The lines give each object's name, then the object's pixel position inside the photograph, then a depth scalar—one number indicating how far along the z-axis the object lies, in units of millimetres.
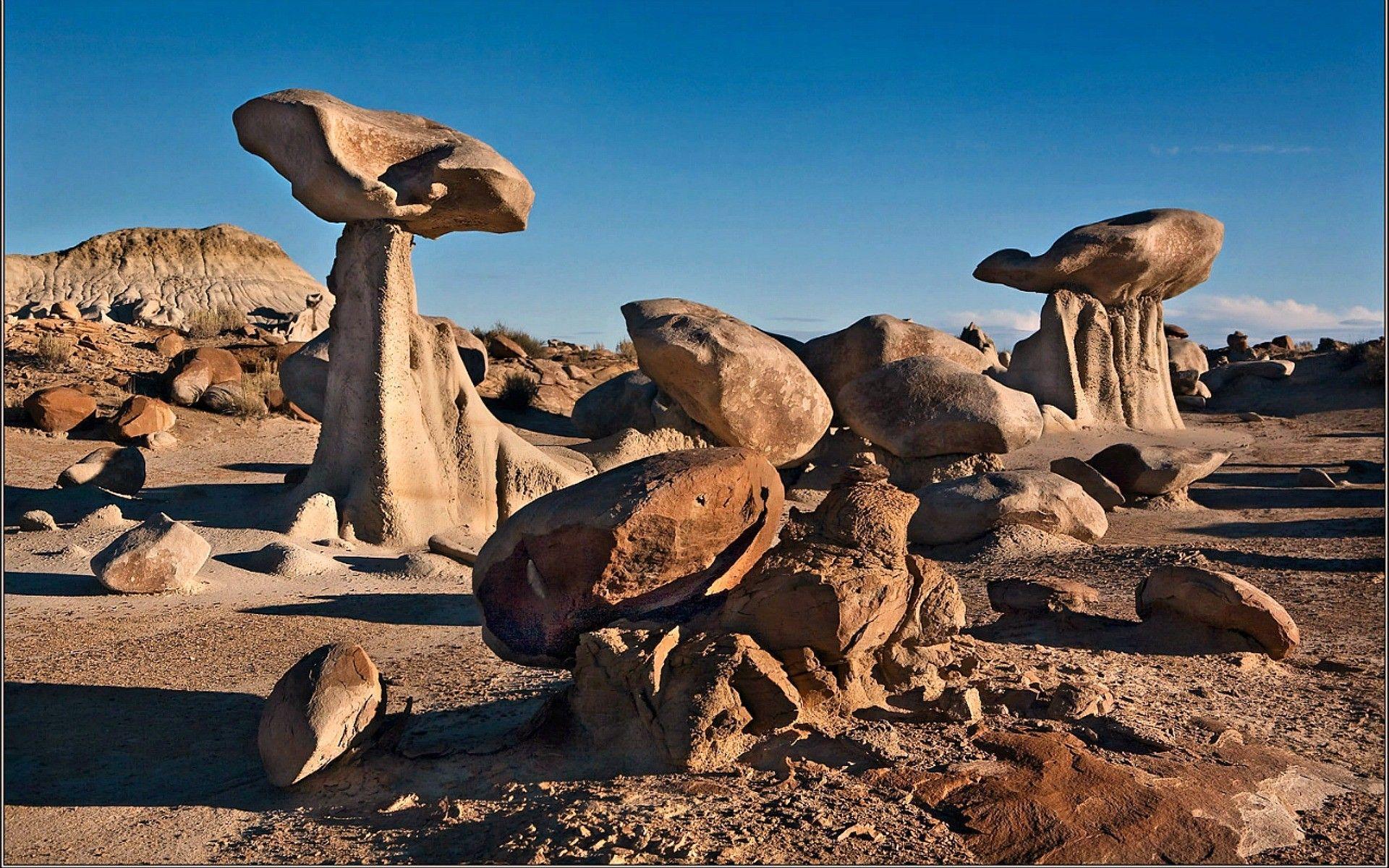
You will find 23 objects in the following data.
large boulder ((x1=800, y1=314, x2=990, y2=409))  12070
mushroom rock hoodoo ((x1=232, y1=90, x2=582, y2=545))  7473
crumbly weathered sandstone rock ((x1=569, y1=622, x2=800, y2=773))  3639
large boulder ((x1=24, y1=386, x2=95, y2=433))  13016
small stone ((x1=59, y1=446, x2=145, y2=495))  9445
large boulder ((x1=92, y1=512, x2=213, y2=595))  6316
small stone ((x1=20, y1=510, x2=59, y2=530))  7531
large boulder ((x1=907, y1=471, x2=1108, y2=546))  8297
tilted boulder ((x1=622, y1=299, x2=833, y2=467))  9328
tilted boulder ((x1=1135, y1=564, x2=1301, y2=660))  5133
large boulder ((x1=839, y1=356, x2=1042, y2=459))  9820
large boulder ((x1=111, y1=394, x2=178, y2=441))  12914
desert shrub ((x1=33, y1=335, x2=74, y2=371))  15797
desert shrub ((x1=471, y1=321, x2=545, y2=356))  25469
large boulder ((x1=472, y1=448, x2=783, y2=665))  4188
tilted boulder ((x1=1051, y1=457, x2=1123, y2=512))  9820
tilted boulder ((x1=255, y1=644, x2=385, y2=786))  3783
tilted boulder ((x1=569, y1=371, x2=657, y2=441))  13023
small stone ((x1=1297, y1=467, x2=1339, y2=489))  10562
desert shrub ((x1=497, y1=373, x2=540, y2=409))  17109
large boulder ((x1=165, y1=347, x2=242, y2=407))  14359
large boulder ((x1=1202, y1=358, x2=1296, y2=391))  20484
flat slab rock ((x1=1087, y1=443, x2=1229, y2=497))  10094
